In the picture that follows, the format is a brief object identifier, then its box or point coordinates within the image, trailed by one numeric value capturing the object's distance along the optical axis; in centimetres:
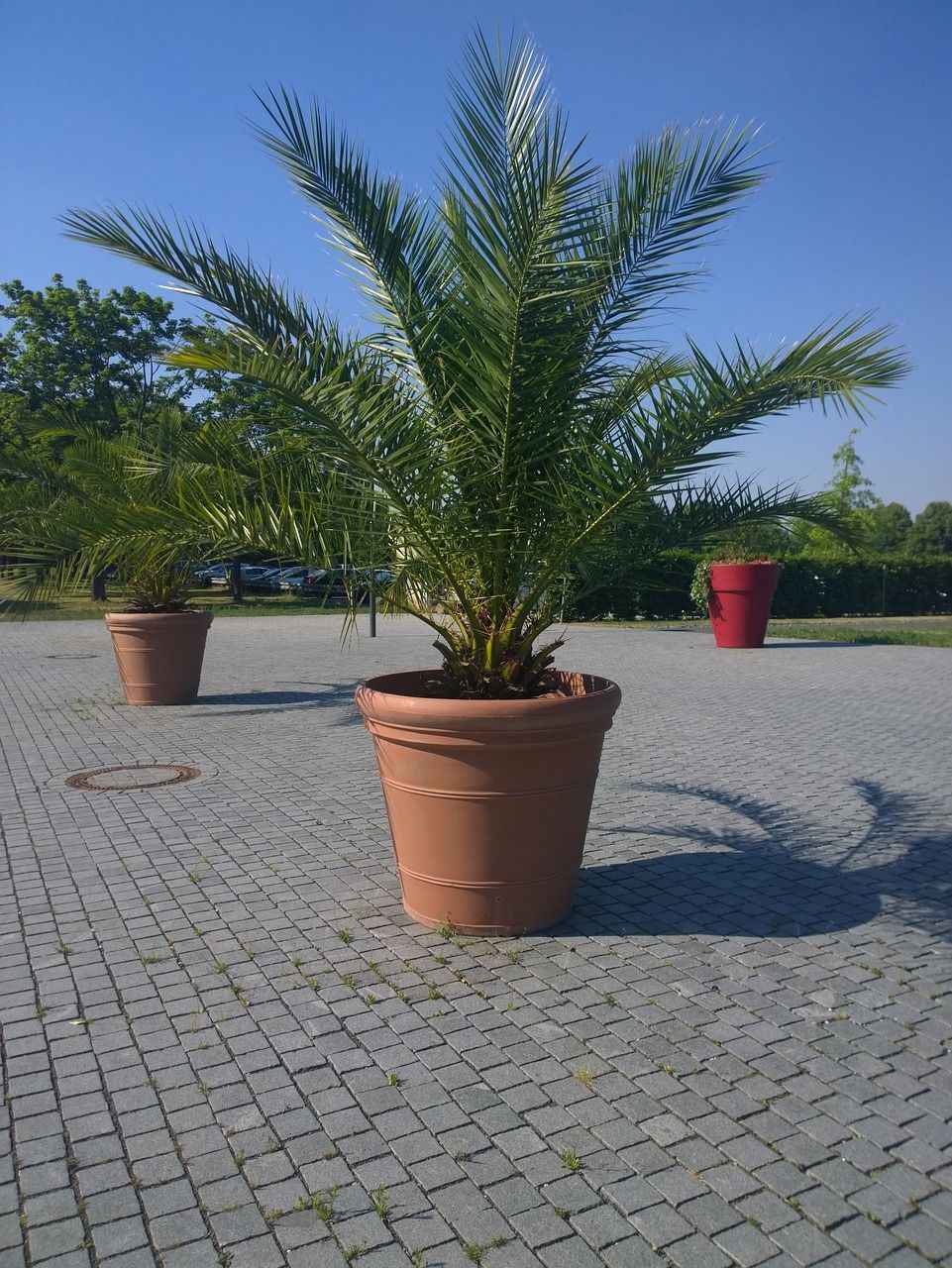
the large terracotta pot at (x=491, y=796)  414
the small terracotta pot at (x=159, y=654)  1032
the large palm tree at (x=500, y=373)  412
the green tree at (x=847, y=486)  3217
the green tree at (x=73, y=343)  3341
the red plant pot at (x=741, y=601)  1602
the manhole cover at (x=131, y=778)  710
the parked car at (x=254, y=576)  4047
